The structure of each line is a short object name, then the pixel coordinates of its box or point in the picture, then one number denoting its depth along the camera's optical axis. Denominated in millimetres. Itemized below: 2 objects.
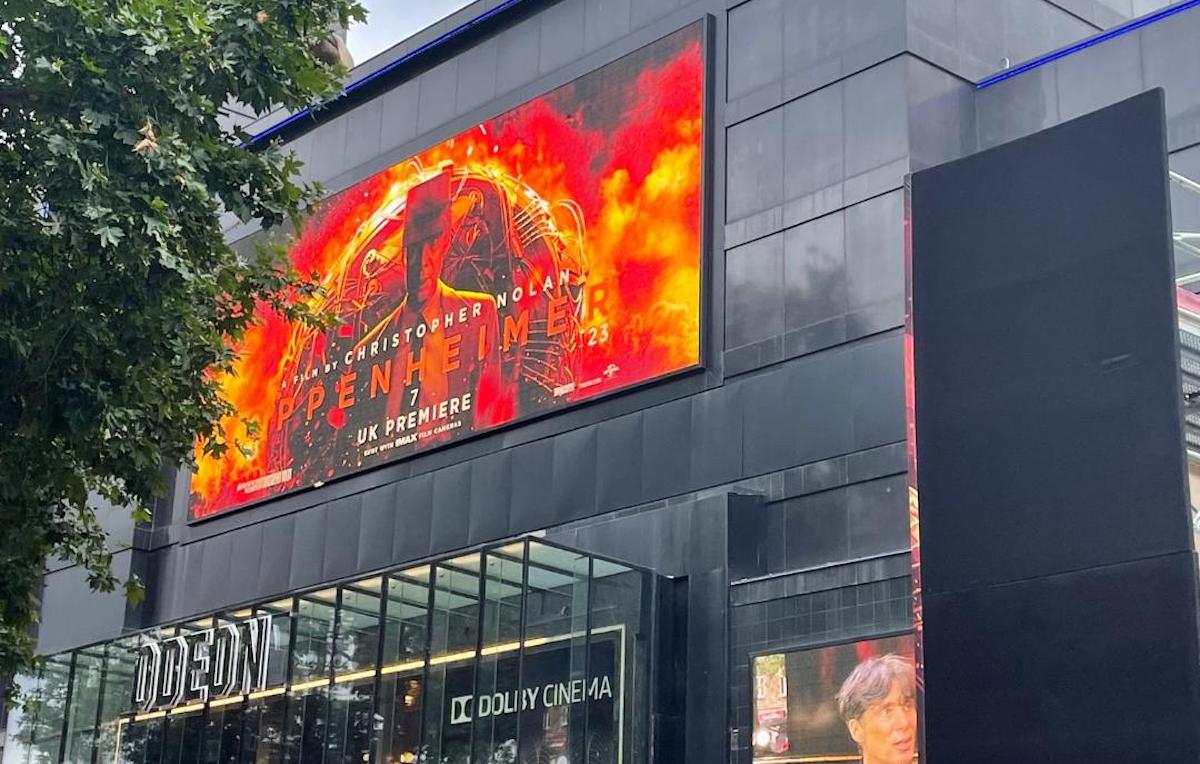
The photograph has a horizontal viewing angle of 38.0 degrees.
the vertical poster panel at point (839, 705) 23547
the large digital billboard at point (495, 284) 30625
